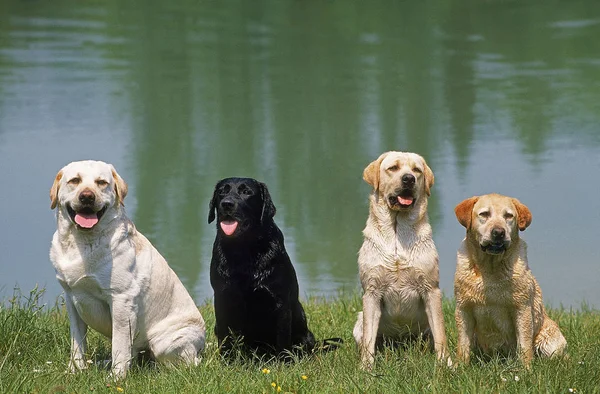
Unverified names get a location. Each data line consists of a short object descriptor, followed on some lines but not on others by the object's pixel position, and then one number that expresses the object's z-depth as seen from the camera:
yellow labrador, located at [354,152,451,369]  14.84
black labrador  14.98
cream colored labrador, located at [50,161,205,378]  14.09
